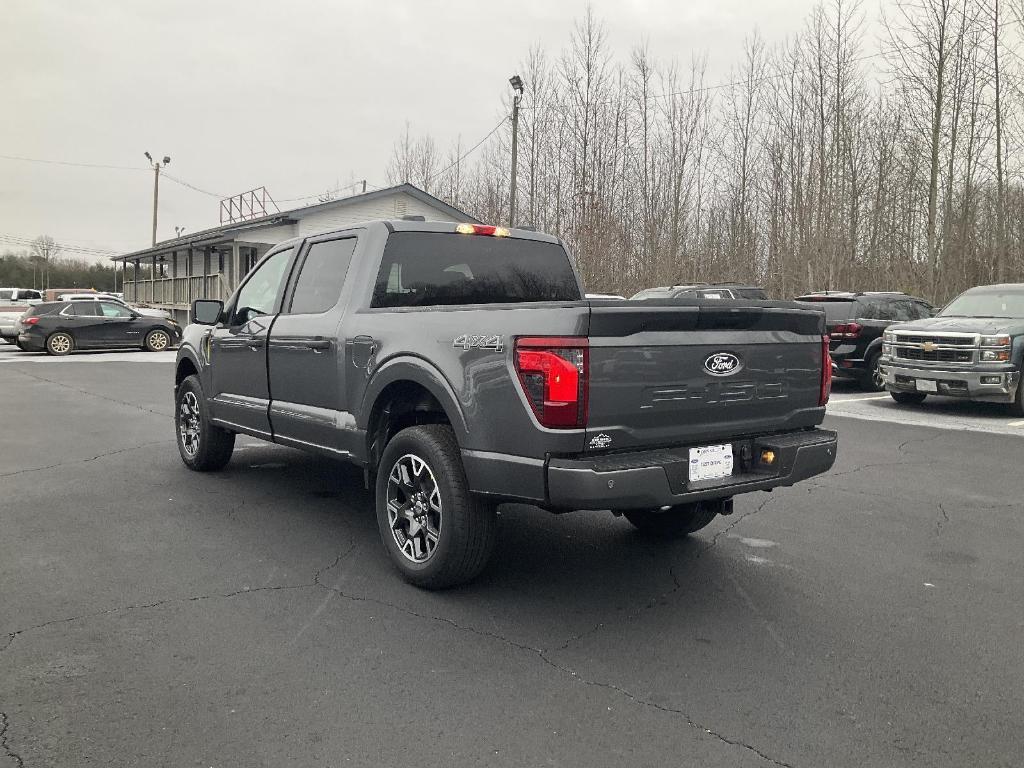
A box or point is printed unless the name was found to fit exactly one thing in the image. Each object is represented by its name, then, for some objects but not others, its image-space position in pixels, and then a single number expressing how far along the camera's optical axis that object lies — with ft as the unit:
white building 98.63
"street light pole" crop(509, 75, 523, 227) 84.69
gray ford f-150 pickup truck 11.68
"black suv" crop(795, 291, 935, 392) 46.06
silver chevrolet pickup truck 35.70
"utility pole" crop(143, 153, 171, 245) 167.22
